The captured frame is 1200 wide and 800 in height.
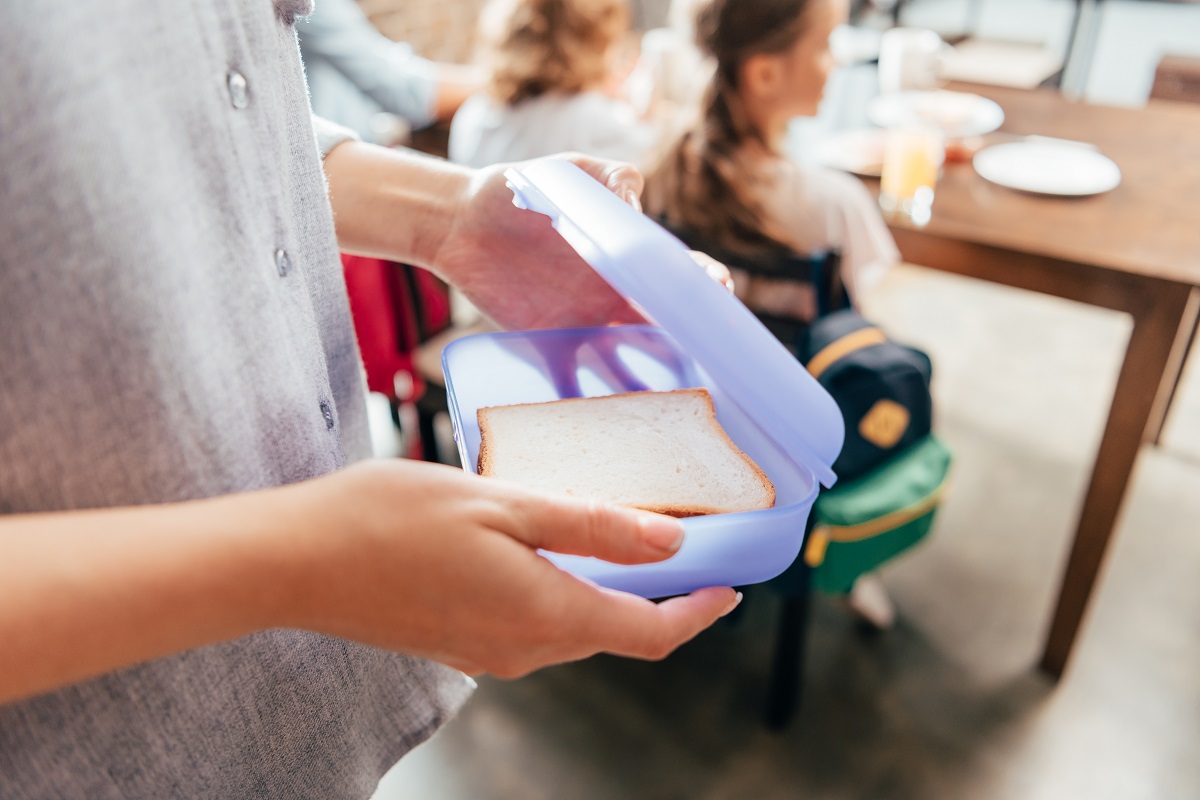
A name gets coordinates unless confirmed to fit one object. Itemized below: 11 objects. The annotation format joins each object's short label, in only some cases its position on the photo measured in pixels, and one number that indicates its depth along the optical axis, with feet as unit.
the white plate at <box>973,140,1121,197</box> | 5.29
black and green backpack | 4.19
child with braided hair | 4.95
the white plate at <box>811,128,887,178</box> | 5.72
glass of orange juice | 5.23
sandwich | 2.18
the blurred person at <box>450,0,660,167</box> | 6.18
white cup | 6.40
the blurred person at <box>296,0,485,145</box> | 7.24
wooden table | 4.38
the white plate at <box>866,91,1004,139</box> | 6.13
